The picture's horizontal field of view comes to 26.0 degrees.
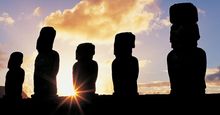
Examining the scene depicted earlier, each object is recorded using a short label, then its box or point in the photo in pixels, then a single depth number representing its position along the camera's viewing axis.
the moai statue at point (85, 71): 12.71
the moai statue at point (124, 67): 12.10
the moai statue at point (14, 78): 15.32
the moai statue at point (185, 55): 10.66
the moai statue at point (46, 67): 13.67
